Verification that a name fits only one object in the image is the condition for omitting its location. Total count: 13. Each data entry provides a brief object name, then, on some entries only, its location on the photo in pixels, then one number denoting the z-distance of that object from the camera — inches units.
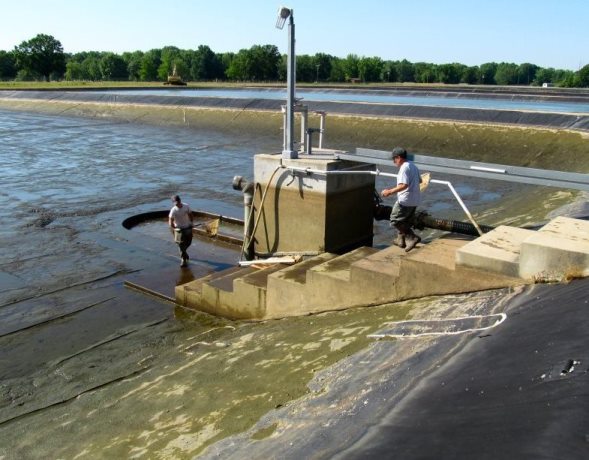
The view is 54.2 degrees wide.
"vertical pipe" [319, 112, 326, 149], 450.2
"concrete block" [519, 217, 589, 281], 236.8
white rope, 220.8
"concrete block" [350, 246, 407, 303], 293.9
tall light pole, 404.2
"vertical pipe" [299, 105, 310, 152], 447.2
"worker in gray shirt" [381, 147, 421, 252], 315.3
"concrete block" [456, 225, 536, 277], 254.7
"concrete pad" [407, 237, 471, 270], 279.1
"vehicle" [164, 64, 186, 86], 3353.8
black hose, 358.0
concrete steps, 248.8
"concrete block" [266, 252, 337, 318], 338.0
